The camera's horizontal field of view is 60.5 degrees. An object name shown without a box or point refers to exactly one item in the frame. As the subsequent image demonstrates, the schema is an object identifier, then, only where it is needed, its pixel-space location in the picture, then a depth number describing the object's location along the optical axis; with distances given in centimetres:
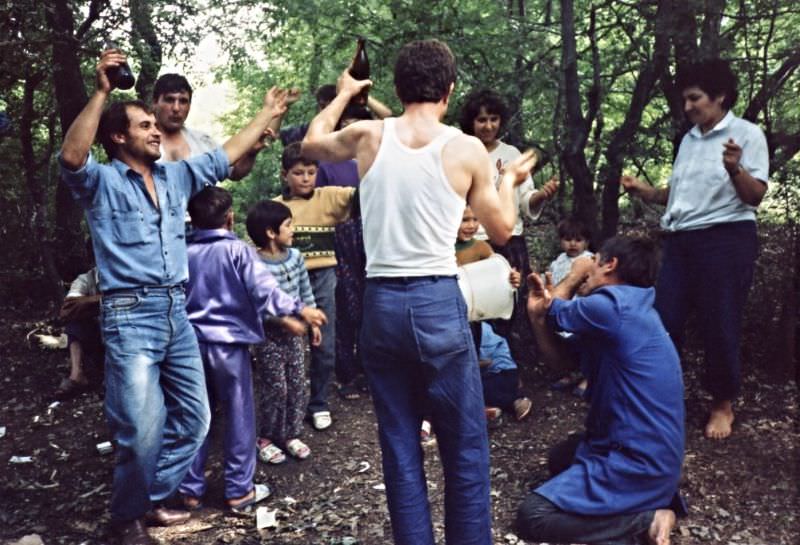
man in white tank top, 261
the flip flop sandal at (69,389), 557
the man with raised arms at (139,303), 319
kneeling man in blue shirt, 327
